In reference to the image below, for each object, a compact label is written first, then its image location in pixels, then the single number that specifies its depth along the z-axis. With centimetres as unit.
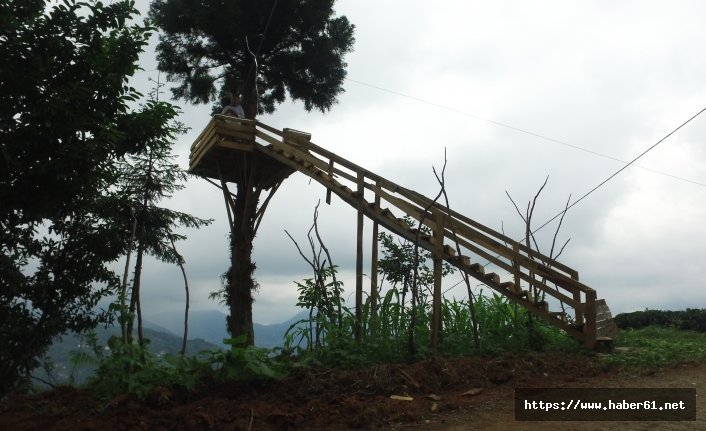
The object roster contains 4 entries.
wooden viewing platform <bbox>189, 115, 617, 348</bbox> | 732
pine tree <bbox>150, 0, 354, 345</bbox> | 1362
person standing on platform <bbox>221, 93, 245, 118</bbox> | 1200
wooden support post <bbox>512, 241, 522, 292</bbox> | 735
